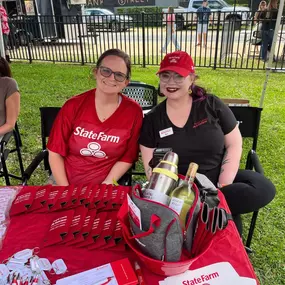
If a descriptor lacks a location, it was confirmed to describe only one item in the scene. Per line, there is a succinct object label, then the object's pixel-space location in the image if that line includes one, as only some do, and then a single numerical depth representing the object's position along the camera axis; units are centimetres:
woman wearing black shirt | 185
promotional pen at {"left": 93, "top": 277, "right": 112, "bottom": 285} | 100
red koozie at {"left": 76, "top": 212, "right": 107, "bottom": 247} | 117
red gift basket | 98
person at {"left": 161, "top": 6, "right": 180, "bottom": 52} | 805
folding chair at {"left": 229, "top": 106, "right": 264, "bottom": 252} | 232
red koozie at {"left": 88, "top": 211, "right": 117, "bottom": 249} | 117
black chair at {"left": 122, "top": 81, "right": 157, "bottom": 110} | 344
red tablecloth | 109
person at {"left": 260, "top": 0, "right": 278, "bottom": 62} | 774
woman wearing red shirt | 193
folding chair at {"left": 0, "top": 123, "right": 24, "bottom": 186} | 257
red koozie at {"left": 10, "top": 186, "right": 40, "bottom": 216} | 135
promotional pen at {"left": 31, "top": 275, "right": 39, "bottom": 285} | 100
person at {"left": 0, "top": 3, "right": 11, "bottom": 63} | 784
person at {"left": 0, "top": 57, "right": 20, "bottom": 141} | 271
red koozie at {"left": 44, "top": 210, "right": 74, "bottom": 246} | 119
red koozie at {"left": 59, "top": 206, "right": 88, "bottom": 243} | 119
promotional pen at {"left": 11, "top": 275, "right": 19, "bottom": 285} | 99
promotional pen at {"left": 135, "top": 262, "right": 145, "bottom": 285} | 101
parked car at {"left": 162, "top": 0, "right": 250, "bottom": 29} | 793
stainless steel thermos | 96
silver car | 862
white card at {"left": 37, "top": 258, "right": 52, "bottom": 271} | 107
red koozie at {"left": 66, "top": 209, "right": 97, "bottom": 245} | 118
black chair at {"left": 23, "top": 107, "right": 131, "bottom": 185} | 216
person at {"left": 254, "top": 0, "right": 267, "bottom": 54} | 777
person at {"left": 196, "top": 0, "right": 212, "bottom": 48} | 830
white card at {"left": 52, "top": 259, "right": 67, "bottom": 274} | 107
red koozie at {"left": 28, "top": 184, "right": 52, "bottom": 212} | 137
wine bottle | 96
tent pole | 315
